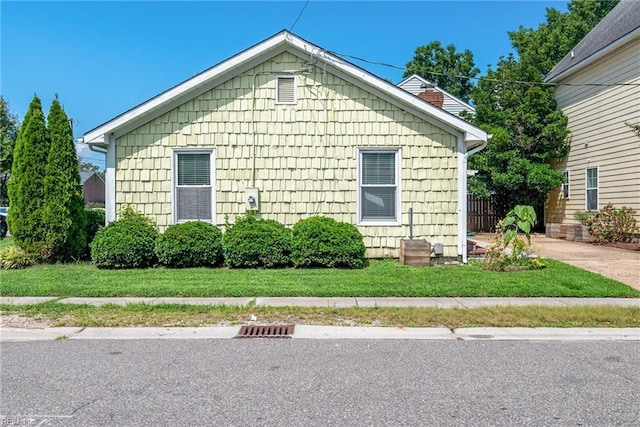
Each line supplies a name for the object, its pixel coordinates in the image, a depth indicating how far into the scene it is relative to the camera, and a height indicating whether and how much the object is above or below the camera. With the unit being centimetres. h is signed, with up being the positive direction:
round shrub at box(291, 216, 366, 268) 1018 -63
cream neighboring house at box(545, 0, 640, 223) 1507 +328
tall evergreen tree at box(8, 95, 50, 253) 1053 +60
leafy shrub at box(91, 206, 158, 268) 1009 -62
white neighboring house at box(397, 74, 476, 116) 2439 +557
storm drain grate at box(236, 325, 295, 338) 593 -139
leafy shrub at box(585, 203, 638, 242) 1483 -24
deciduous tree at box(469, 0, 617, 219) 1895 +305
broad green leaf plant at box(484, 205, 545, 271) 1038 -73
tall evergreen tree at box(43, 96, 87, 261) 1059 +36
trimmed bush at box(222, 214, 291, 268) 1019 -62
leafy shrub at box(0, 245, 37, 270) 1041 -94
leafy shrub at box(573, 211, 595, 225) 1633 -1
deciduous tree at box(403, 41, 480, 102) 4722 +1440
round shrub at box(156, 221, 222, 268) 1019 -63
